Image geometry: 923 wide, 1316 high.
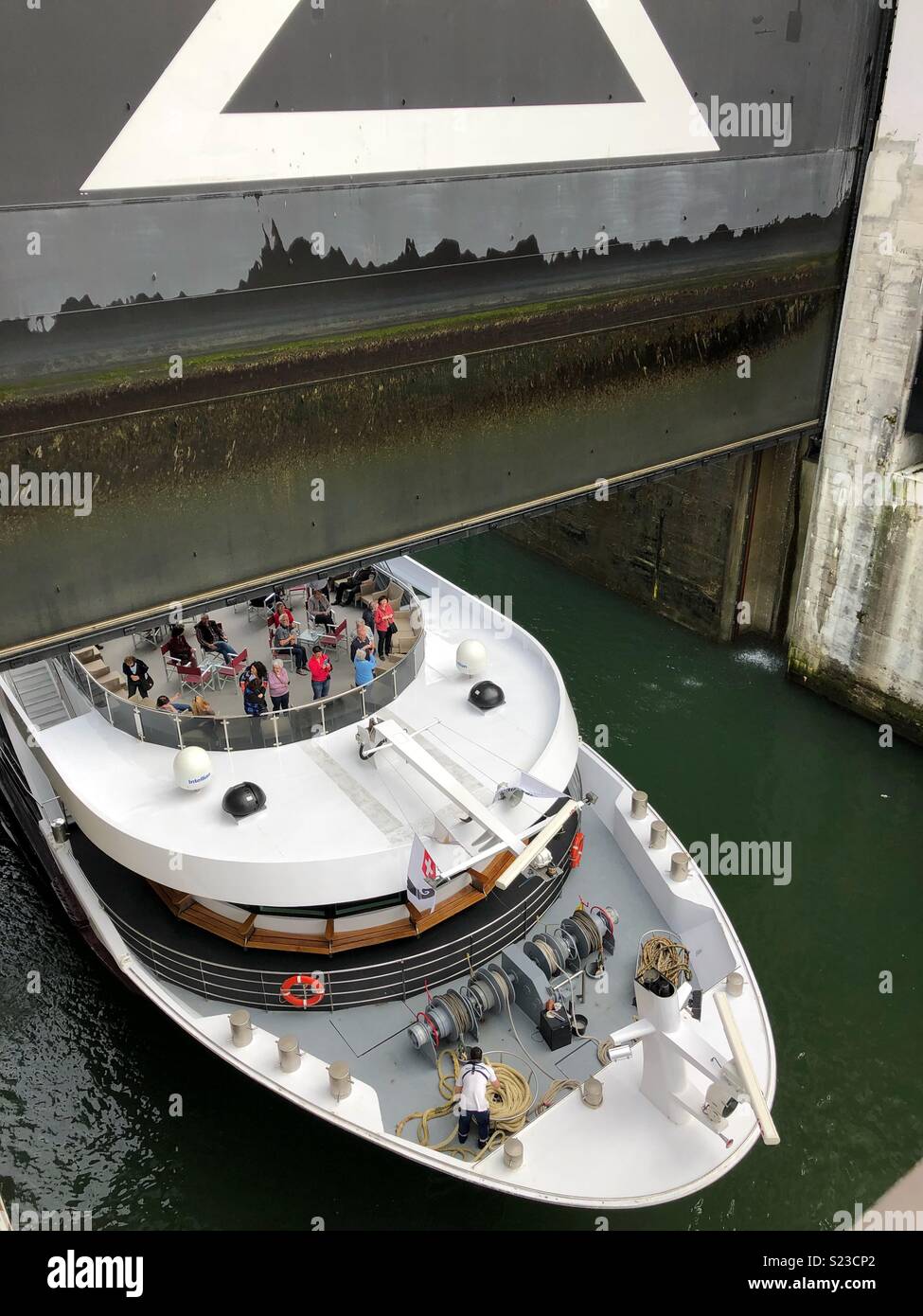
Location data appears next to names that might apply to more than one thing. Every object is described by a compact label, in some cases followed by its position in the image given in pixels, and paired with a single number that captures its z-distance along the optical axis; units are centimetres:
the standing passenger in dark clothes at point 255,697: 1577
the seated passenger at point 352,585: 1873
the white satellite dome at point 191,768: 1425
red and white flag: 1316
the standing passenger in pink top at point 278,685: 1590
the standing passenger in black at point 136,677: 1644
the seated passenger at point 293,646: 1736
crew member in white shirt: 1224
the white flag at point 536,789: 1427
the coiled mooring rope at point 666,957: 1234
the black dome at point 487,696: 1614
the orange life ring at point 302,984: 1370
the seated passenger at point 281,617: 1775
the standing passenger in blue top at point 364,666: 1602
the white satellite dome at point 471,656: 1661
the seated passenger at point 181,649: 1711
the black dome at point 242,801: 1393
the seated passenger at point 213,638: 1755
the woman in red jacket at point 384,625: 1723
